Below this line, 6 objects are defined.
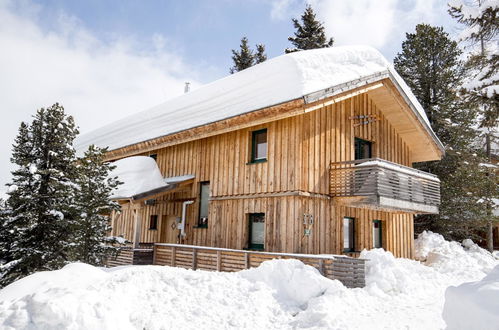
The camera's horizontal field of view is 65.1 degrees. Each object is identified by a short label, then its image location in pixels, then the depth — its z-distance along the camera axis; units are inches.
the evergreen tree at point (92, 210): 468.1
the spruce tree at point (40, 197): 434.6
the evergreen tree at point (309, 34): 1299.2
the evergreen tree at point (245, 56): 1508.4
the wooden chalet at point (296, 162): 522.3
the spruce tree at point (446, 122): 850.8
